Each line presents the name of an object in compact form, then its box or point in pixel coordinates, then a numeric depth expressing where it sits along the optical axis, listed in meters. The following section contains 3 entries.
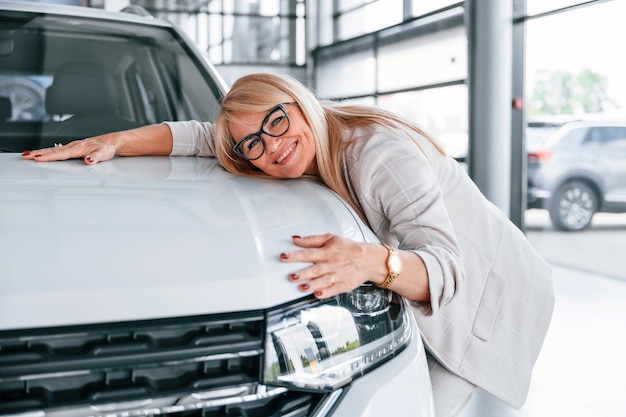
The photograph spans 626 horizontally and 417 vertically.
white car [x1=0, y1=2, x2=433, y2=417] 1.14
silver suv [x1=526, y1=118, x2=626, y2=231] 8.08
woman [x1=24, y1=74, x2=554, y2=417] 1.65
